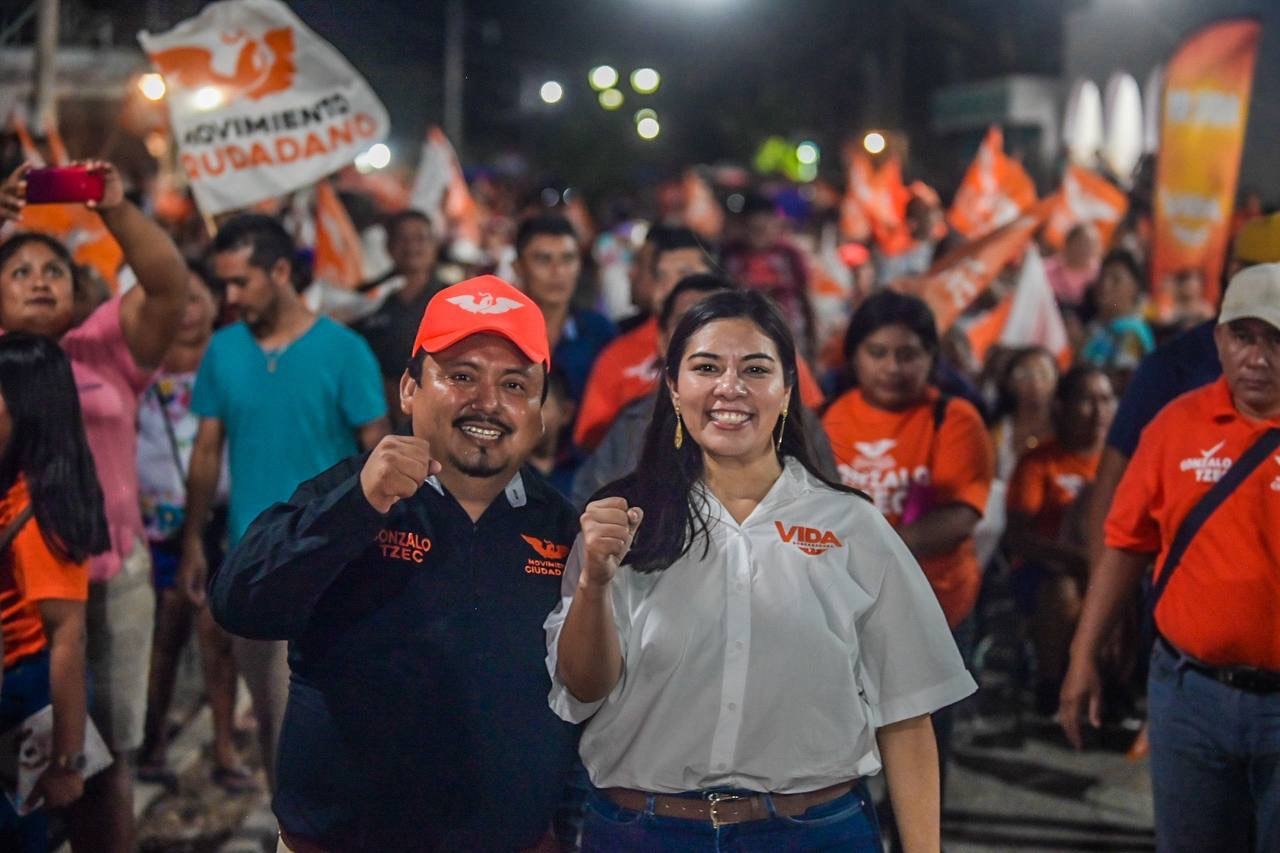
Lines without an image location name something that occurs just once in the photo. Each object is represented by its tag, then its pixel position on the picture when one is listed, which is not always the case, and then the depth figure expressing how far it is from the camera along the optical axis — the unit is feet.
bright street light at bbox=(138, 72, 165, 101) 55.31
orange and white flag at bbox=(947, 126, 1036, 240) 46.50
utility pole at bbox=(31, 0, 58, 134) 36.58
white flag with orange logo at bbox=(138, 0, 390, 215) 26.08
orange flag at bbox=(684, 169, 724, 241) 74.02
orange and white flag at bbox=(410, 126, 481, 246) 49.06
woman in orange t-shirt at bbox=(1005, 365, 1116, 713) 25.67
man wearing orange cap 10.21
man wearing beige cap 13.03
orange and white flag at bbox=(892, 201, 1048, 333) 26.16
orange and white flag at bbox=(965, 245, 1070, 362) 31.40
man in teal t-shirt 18.52
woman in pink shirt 16.37
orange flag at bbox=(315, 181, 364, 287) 33.50
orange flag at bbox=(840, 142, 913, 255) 61.05
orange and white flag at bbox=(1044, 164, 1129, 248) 45.34
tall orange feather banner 27.94
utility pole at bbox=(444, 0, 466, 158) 112.88
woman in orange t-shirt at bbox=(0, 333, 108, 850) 14.11
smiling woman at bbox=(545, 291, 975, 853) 10.20
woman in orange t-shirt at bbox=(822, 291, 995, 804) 17.28
